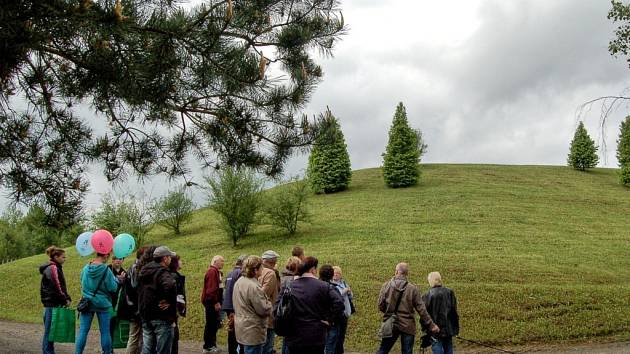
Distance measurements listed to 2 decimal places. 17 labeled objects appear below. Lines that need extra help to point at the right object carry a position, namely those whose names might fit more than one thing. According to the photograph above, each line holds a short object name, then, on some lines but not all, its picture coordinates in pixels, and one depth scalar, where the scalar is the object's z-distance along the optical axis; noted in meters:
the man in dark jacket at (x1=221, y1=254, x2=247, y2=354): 9.46
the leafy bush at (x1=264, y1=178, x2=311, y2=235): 32.50
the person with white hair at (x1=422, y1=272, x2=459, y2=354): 9.79
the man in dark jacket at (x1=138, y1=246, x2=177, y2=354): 7.28
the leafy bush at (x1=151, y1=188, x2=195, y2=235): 37.94
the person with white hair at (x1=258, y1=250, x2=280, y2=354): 8.48
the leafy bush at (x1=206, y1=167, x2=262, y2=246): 31.77
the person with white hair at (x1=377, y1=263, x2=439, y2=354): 9.12
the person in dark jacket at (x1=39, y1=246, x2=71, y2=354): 9.01
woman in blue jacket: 8.46
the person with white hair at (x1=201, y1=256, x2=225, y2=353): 10.67
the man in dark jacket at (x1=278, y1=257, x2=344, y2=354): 6.50
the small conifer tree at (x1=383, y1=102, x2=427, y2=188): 48.97
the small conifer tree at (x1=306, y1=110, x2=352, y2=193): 48.38
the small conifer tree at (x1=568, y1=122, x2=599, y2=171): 62.11
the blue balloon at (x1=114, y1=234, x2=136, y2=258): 9.52
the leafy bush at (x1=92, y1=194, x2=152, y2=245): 33.62
